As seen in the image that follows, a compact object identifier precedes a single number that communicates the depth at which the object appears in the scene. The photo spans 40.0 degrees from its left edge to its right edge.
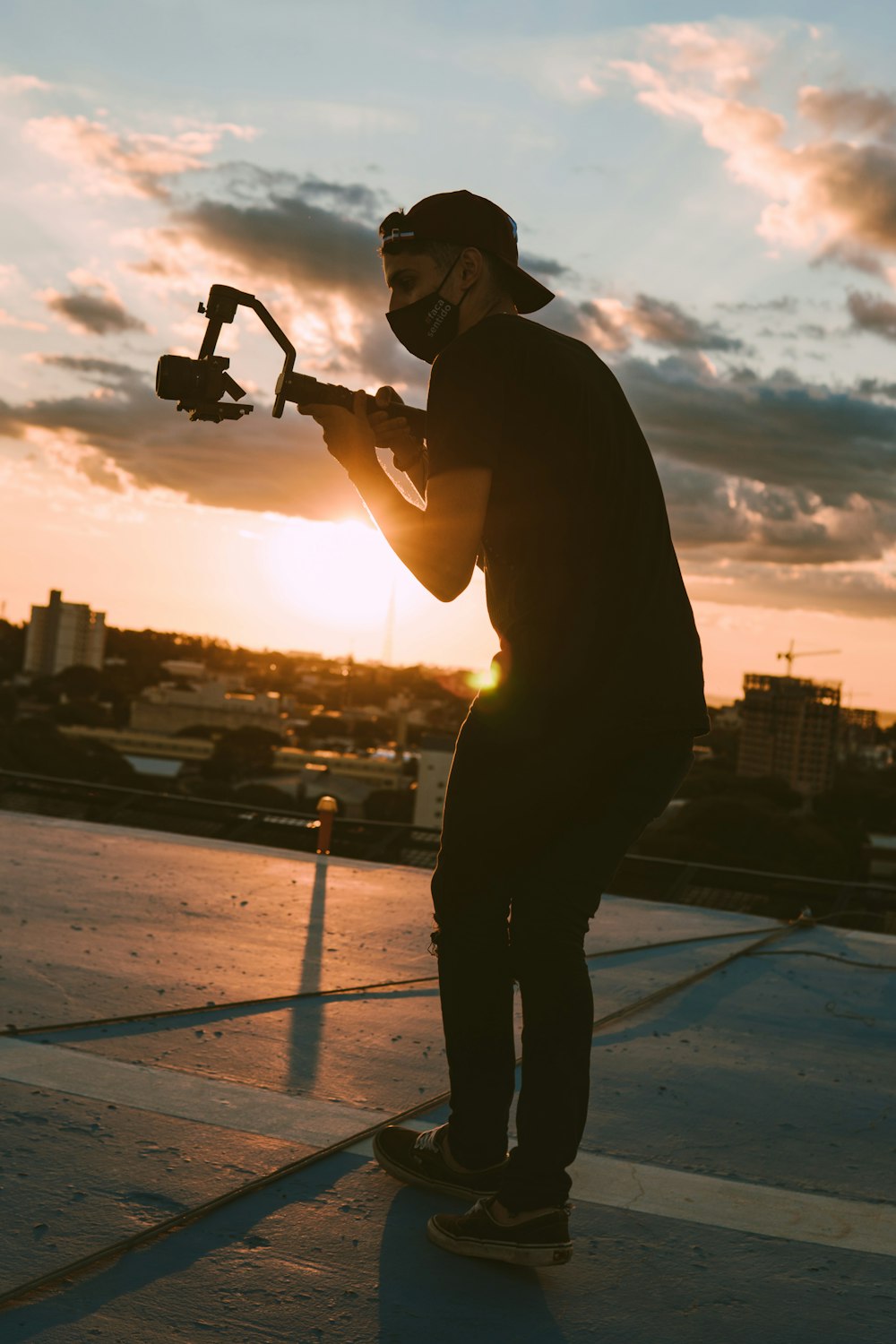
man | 1.81
